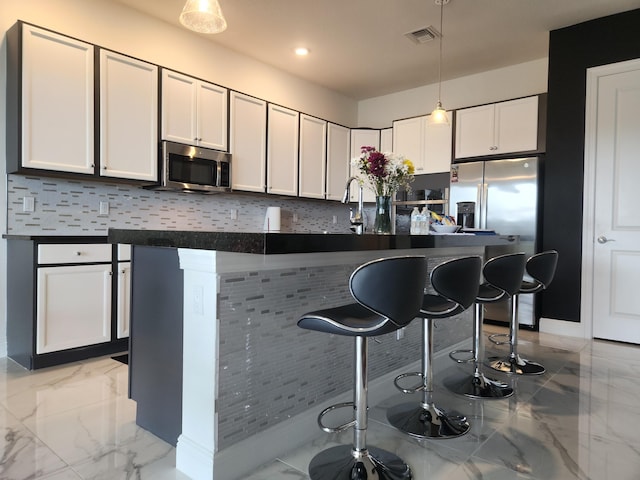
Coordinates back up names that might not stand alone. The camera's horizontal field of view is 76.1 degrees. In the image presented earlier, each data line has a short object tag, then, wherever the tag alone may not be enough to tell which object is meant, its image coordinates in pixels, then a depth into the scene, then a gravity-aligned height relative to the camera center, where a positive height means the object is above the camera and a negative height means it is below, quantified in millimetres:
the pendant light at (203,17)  1941 +1048
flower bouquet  2271 +338
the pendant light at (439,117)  3514 +1026
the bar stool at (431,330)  1892 -472
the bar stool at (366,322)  1403 -315
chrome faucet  2371 +91
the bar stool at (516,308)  2809 -503
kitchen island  1518 -461
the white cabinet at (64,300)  2756 -505
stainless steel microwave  3562 +579
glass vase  2314 +118
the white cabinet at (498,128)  4281 +1199
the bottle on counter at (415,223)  2611 +80
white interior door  3617 +354
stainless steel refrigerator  4141 +388
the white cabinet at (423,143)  4949 +1160
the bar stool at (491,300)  2387 -371
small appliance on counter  4527 +249
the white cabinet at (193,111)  3622 +1124
